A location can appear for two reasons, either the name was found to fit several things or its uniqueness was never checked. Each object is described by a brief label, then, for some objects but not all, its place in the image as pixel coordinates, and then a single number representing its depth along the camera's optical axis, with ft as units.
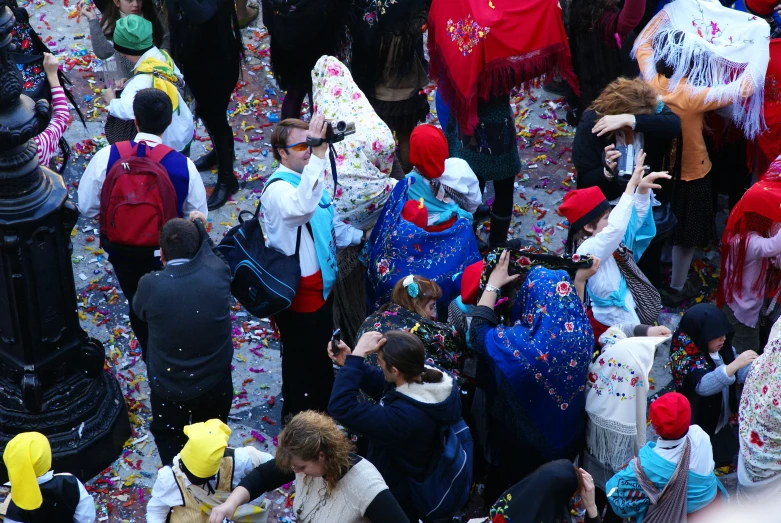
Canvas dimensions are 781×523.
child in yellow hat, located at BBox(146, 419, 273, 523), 28.14
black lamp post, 32.76
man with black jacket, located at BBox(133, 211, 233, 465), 32.01
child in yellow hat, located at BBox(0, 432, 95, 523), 27.84
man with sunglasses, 34.35
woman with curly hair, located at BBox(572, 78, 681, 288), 40.37
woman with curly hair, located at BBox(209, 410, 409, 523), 26.50
